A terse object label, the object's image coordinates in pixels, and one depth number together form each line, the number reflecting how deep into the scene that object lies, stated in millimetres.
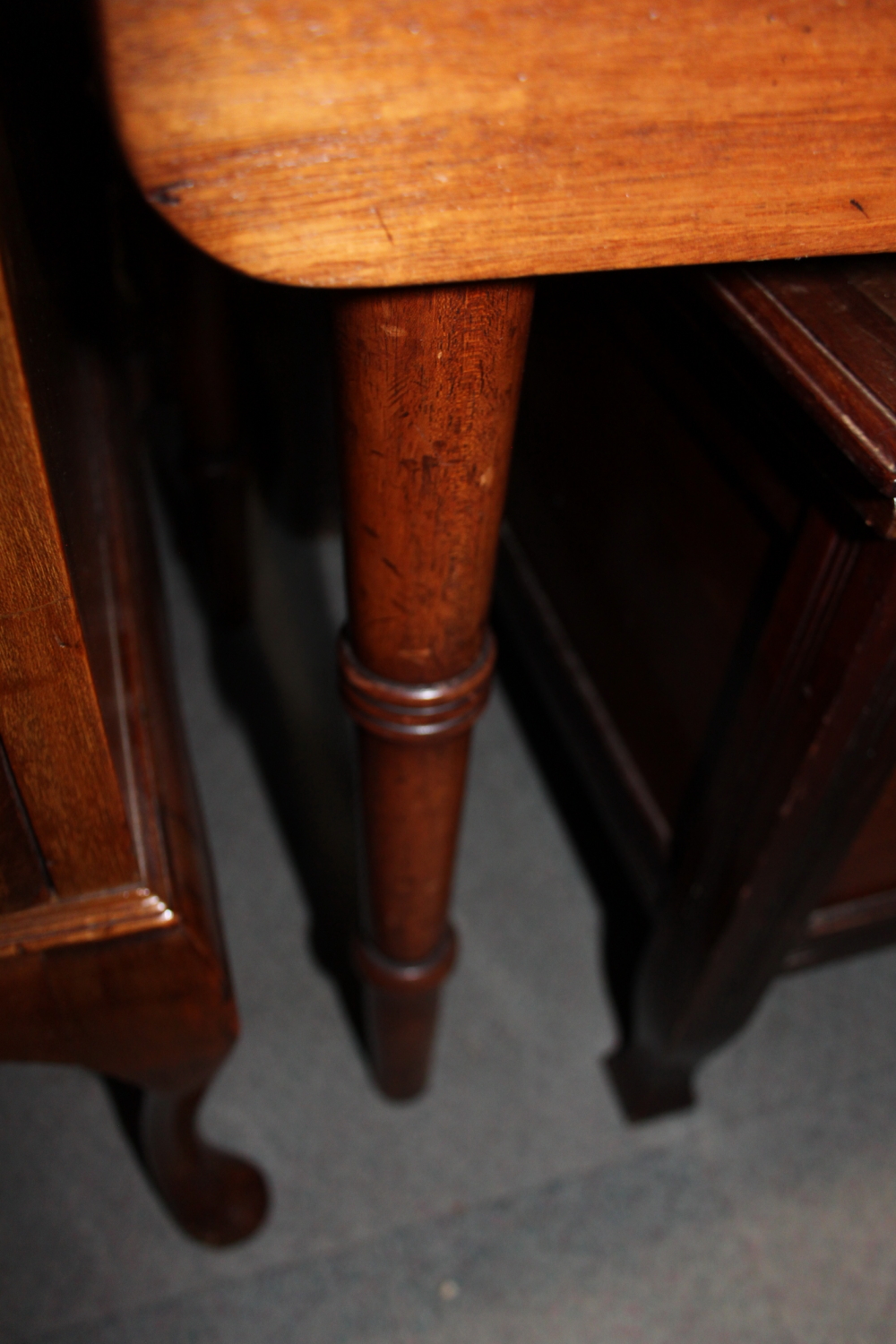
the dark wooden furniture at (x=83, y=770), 362
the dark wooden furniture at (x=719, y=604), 471
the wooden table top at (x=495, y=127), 266
